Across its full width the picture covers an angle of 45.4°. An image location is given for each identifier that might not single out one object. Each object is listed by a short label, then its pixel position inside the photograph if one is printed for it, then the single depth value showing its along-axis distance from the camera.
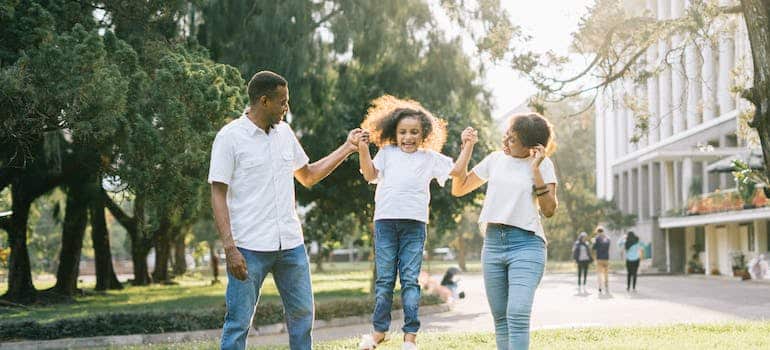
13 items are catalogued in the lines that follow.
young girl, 6.73
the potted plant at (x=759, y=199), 33.28
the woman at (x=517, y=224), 5.70
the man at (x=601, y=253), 24.22
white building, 38.88
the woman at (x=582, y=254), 26.94
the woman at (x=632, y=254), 25.98
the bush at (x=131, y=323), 13.73
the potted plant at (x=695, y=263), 43.10
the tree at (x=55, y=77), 12.62
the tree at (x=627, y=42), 11.44
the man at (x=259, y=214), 5.29
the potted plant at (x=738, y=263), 36.26
